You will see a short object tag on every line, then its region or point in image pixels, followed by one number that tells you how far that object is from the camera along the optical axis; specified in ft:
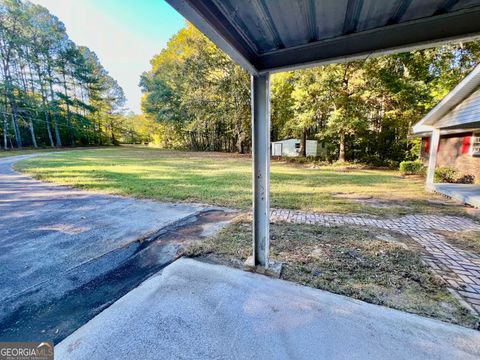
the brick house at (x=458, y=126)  19.38
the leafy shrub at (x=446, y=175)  28.73
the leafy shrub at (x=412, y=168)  36.37
